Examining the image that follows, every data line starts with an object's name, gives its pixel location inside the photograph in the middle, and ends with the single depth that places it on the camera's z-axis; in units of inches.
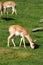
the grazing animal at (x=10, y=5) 1278.1
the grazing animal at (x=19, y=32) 755.6
